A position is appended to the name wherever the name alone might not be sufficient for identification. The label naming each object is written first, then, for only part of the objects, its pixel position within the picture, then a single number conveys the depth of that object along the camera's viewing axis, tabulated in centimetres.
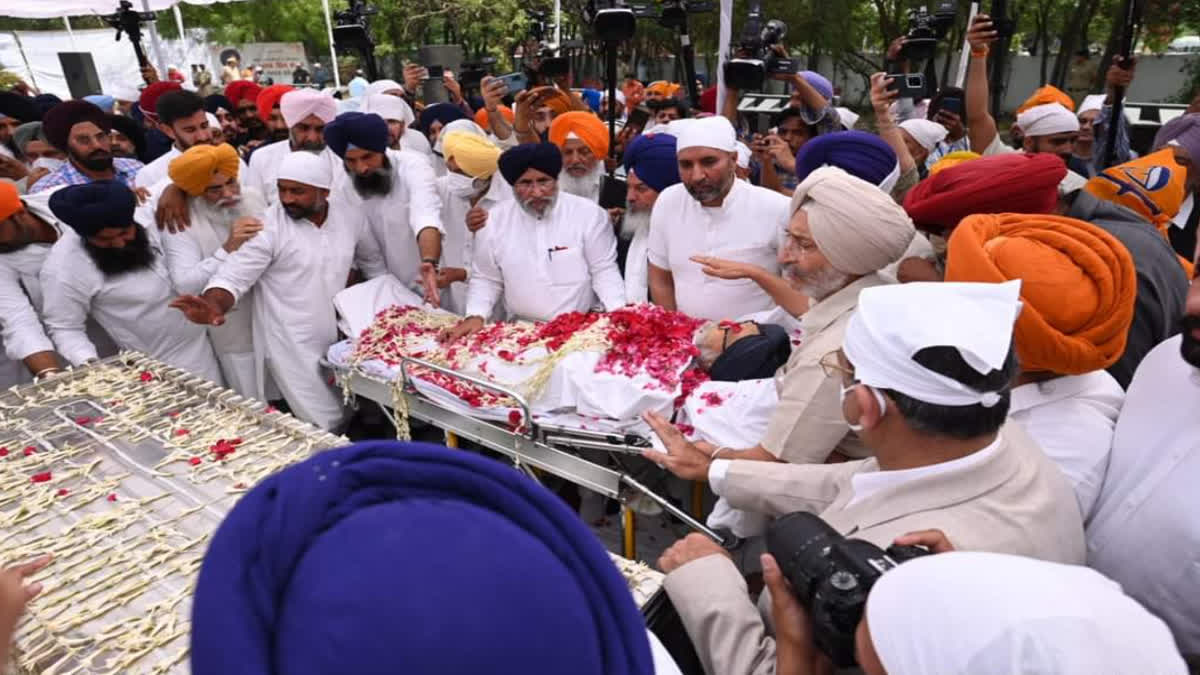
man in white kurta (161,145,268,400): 370
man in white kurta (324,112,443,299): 423
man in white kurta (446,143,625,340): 381
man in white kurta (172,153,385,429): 368
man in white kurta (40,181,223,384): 316
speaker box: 1495
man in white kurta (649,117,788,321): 335
